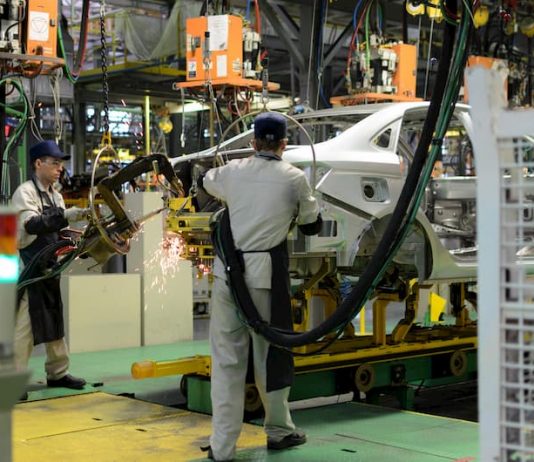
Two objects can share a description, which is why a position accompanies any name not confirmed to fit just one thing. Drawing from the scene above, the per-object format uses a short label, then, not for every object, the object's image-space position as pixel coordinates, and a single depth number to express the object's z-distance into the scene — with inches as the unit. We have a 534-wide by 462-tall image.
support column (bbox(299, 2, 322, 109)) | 460.4
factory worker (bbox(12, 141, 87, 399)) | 262.5
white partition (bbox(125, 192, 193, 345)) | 383.2
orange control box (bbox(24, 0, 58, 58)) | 287.3
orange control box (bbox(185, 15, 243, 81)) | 326.0
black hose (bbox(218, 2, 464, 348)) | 179.5
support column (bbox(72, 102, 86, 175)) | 767.7
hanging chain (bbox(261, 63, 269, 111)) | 270.9
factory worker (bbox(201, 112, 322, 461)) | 194.7
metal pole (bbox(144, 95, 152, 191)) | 546.9
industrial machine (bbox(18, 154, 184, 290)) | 237.0
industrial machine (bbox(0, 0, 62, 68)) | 279.4
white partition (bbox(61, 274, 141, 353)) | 359.9
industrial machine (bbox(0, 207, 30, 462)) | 83.4
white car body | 239.9
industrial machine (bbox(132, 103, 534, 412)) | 241.4
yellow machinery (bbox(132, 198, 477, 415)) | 243.0
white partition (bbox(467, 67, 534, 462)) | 90.0
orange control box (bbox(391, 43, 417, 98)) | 431.8
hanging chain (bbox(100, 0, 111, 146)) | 259.0
